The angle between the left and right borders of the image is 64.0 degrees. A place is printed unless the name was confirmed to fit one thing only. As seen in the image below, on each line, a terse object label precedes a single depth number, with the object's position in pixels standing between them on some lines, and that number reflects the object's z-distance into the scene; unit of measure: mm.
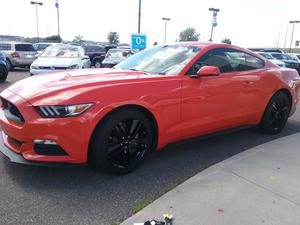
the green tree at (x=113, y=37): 54521
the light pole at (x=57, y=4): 26453
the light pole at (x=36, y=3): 32668
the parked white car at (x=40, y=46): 18380
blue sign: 11150
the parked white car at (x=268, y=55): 15496
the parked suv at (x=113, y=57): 11213
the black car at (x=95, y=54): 17049
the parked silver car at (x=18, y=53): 13430
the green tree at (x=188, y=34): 65084
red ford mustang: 2400
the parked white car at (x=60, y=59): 7978
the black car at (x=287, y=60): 16306
